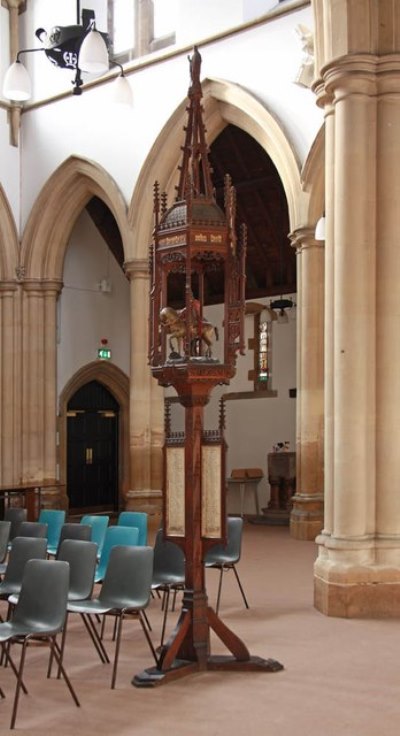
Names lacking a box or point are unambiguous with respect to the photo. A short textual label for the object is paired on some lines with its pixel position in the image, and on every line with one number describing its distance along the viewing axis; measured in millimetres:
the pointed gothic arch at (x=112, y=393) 16359
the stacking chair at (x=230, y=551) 7488
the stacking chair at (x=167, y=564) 6773
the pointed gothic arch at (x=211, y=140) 11984
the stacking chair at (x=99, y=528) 8273
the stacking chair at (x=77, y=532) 7211
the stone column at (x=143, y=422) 13633
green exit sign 17047
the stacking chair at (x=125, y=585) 5699
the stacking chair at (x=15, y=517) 8406
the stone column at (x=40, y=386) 15117
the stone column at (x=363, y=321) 7137
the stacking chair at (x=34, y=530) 7500
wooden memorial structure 5559
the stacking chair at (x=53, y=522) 8859
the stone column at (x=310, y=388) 11922
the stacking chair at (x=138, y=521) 7934
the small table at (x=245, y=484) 16156
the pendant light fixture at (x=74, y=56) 10062
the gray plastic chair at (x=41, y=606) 4961
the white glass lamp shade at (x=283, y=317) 16297
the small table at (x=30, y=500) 11484
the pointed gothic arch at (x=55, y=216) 14820
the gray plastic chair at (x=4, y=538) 7750
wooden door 17031
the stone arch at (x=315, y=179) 11562
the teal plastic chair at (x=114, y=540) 7185
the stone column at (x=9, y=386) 15016
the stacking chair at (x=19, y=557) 6266
